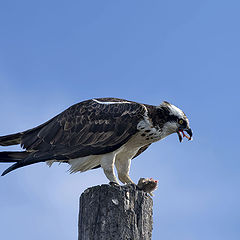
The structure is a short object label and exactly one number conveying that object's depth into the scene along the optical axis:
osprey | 15.18
